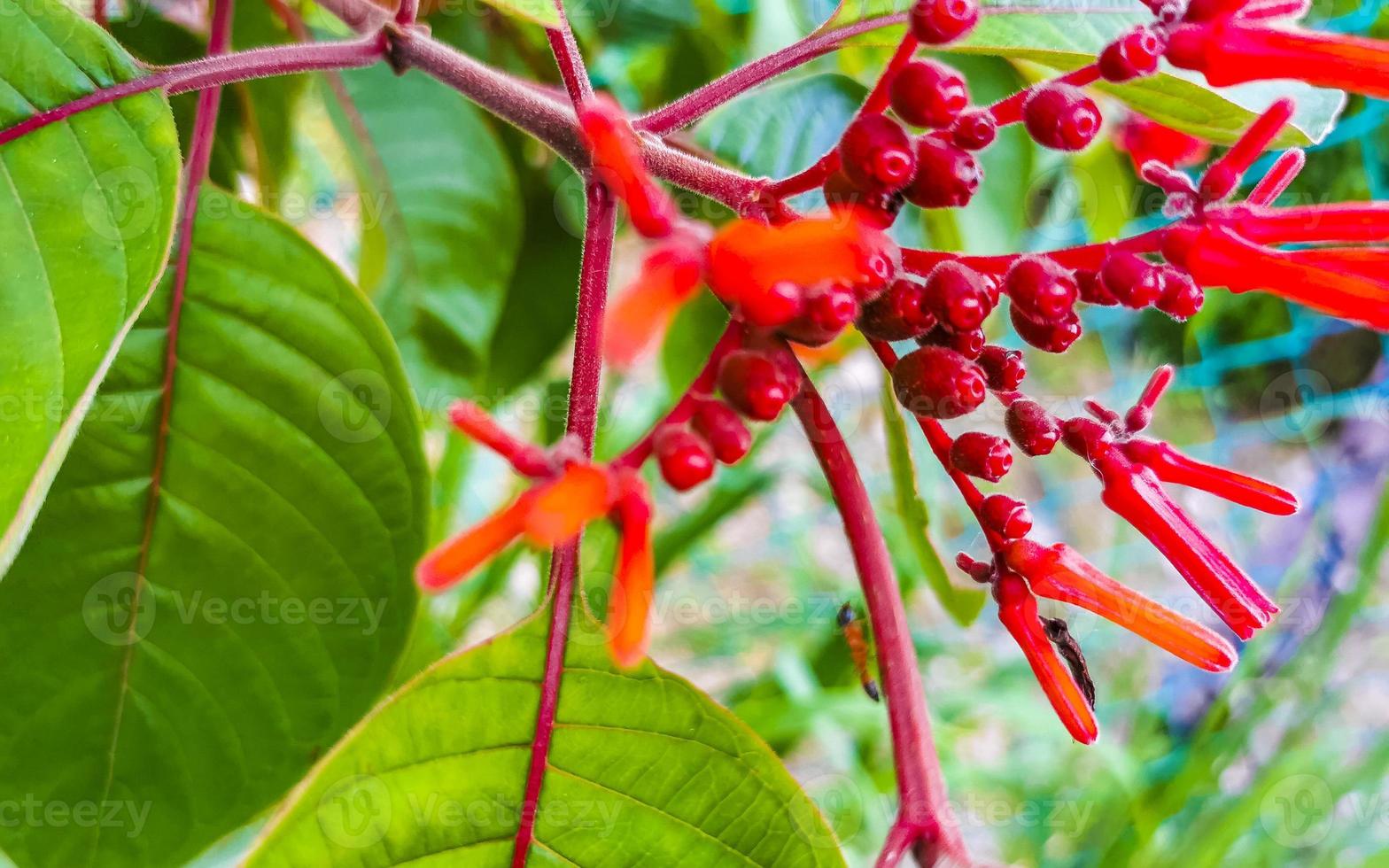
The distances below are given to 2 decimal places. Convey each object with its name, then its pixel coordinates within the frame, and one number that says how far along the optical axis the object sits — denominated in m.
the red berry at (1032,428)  0.25
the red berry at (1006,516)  0.26
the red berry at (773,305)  0.24
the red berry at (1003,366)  0.26
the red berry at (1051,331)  0.25
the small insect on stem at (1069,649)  0.26
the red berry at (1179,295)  0.25
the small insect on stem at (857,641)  0.30
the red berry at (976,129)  0.25
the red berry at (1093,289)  0.25
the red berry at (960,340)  0.25
